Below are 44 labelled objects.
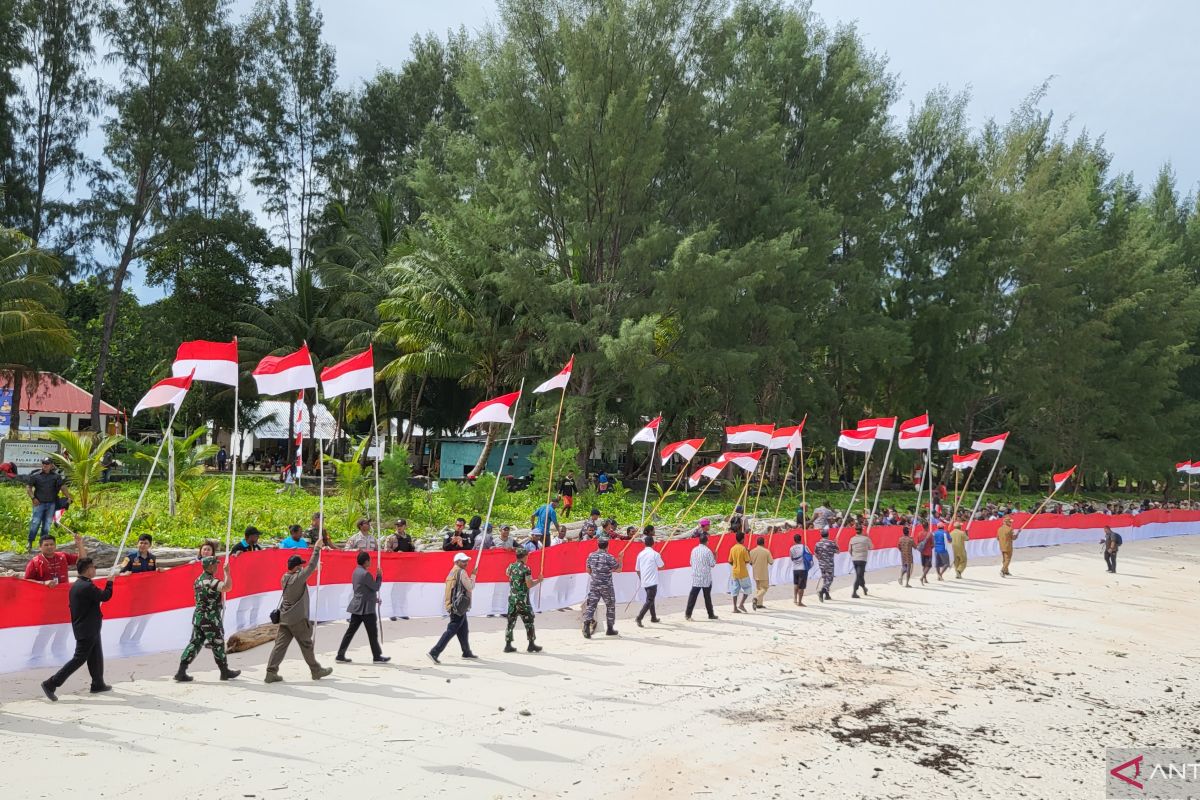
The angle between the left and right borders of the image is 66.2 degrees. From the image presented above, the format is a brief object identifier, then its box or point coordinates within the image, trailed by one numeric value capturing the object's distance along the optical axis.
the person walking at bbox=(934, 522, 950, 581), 23.92
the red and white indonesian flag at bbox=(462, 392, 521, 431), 15.91
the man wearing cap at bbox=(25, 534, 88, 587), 11.50
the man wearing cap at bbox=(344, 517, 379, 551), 14.84
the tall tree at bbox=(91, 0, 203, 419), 34.00
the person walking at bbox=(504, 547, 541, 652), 13.03
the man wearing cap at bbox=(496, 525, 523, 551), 16.48
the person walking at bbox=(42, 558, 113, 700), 10.05
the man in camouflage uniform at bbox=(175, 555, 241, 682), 10.80
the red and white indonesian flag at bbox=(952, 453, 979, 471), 29.50
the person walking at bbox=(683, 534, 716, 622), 16.03
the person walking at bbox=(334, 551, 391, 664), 11.95
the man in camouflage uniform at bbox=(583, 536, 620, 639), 14.35
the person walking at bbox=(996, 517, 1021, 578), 25.39
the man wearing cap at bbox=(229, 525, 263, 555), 13.78
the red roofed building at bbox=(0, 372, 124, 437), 47.19
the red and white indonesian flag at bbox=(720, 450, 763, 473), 20.76
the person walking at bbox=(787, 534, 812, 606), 18.78
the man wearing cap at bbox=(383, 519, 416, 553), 15.97
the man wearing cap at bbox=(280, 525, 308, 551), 14.68
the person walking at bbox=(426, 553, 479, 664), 12.29
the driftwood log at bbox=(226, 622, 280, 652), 12.65
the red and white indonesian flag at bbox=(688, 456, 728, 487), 23.16
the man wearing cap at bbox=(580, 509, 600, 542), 19.95
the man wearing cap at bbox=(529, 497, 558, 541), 17.02
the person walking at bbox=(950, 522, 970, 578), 24.39
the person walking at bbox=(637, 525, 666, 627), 15.52
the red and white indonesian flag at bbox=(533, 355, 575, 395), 17.03
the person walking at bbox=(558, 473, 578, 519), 26.27
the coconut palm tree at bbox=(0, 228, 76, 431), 29.50
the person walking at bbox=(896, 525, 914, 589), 22.28
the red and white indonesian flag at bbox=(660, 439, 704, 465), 23.84
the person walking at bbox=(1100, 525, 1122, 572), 27.50
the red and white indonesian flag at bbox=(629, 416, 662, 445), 24.38
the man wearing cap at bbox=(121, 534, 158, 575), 12.38
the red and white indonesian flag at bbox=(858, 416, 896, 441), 24.66
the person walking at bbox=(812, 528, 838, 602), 19.42
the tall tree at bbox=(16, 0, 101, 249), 37.00
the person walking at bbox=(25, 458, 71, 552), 15.87
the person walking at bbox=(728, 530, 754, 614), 17.16
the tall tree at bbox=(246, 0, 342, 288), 45.19
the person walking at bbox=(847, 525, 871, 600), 20.11
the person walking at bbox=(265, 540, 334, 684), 10.85
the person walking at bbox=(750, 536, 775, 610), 18.00
